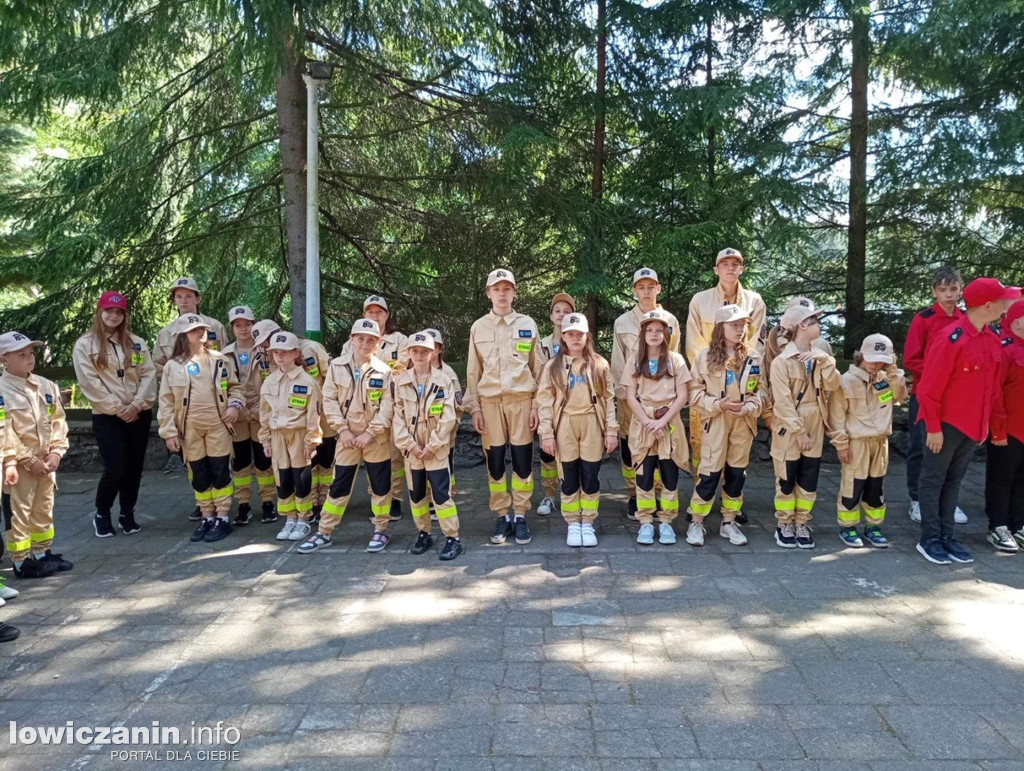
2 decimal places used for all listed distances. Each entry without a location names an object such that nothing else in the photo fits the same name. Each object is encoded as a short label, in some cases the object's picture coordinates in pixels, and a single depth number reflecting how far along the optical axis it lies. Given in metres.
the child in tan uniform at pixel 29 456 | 5.14
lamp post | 7.50
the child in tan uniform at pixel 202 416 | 6.13
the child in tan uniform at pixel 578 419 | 5.73
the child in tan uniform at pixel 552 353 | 6.60
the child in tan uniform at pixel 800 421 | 5.59
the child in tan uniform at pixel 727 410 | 5.68
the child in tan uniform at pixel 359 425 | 5.80
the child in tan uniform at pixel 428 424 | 5.59
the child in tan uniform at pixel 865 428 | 5.55
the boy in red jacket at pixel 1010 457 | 5.53
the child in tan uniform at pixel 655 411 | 5.78
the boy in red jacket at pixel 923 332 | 6.03
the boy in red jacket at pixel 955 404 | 5.22
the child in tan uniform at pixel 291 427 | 6.03
